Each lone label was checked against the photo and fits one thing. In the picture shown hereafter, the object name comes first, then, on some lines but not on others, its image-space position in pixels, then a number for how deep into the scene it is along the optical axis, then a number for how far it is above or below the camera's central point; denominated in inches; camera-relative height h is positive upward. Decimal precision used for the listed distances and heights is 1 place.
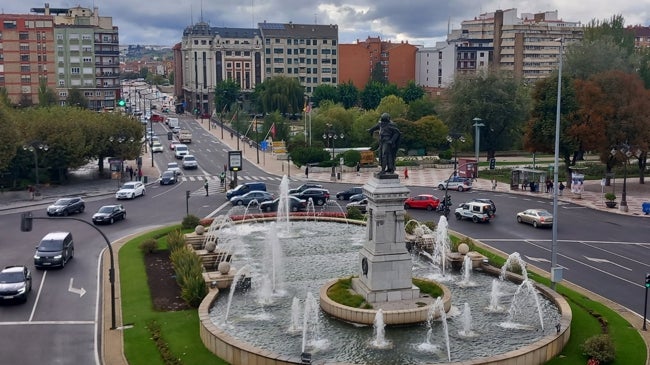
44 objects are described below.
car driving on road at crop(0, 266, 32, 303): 1104.2 -277.3
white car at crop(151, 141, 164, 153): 3582.7 -156.0
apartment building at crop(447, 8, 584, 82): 5757.9 +631.9
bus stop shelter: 2395.1 -211.2
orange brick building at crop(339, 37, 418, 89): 6225.4 +545.3
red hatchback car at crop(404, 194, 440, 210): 2011.6 -248.7
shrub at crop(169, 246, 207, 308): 1082.1 -264.9
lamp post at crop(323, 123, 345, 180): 3440.0 -79.7
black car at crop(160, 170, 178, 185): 2544.3 -229.0
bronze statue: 1017.5 -33.6
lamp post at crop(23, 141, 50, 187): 2276.5 -104.5
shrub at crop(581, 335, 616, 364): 847.1 -290.9
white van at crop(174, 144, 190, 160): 3381.6 -166.8
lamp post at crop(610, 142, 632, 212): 2244.1 -103.8
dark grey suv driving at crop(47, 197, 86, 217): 1862.7 -251.2
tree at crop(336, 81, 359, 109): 5073.8 +180.8
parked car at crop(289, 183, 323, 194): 2123.5 -222.4
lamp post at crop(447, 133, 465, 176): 2794.3 -69.7
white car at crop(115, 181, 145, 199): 2167.8 -238.4
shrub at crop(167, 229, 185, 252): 1392.7 -257.0
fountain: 860.6 -295.7
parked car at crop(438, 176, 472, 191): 2388.0 -231.3
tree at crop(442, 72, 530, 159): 3161.9 +72.5
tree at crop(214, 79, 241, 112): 5378.9 +195.0
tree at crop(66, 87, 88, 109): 4587.6 +129.6
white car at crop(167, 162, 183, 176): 2824.8 -212.2
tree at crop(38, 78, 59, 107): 4153.5 +139.1
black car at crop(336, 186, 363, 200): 2164.7 -239.0
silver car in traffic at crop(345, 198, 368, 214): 1890.9 -246.9
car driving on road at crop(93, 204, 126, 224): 1747.0 -254.8
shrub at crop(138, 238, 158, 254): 1421.0 -270.9
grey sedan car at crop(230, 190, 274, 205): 2016.6 -238.6
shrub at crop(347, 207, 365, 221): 1772.9 -253.1
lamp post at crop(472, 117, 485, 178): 2727.9 -70.7
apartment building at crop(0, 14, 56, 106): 4667.8 +449.4
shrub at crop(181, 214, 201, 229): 1660.9 -256.7
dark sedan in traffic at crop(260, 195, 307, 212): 1932.8 -250.0
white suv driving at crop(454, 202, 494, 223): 1814.7 -252.1
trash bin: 1967.3 -256.1
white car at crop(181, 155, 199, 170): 3014.3 -201.3
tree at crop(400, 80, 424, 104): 4879.4 +183.0
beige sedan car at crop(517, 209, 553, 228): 1745.8 -257.0
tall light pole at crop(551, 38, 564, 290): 1090.7 -190.3
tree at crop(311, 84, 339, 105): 5049.2 +192.7
